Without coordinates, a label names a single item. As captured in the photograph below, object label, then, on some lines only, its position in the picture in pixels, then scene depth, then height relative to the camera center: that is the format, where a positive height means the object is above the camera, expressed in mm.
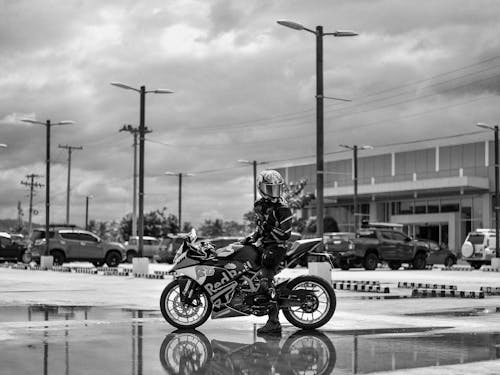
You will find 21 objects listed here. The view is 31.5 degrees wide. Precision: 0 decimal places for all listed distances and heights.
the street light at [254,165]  65562 +5694
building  64500 +3928
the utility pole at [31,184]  104250 +6498
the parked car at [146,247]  52938 -427
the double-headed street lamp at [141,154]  31202 +3083
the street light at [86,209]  102919 +3508
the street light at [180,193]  75425 +4224
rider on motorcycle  10547 +138
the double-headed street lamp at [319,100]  22078 +3579
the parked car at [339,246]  37000 -152
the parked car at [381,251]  37250 -349
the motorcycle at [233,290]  10664 -587
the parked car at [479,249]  45438 -252
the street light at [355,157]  56025 +5483
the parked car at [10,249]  44906 -528
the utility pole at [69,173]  76875 +5866
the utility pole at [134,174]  62156 +4838
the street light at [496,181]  41688 +2997
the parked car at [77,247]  42000 -361
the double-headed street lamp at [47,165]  42359 +3584
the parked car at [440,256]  44094 -623
